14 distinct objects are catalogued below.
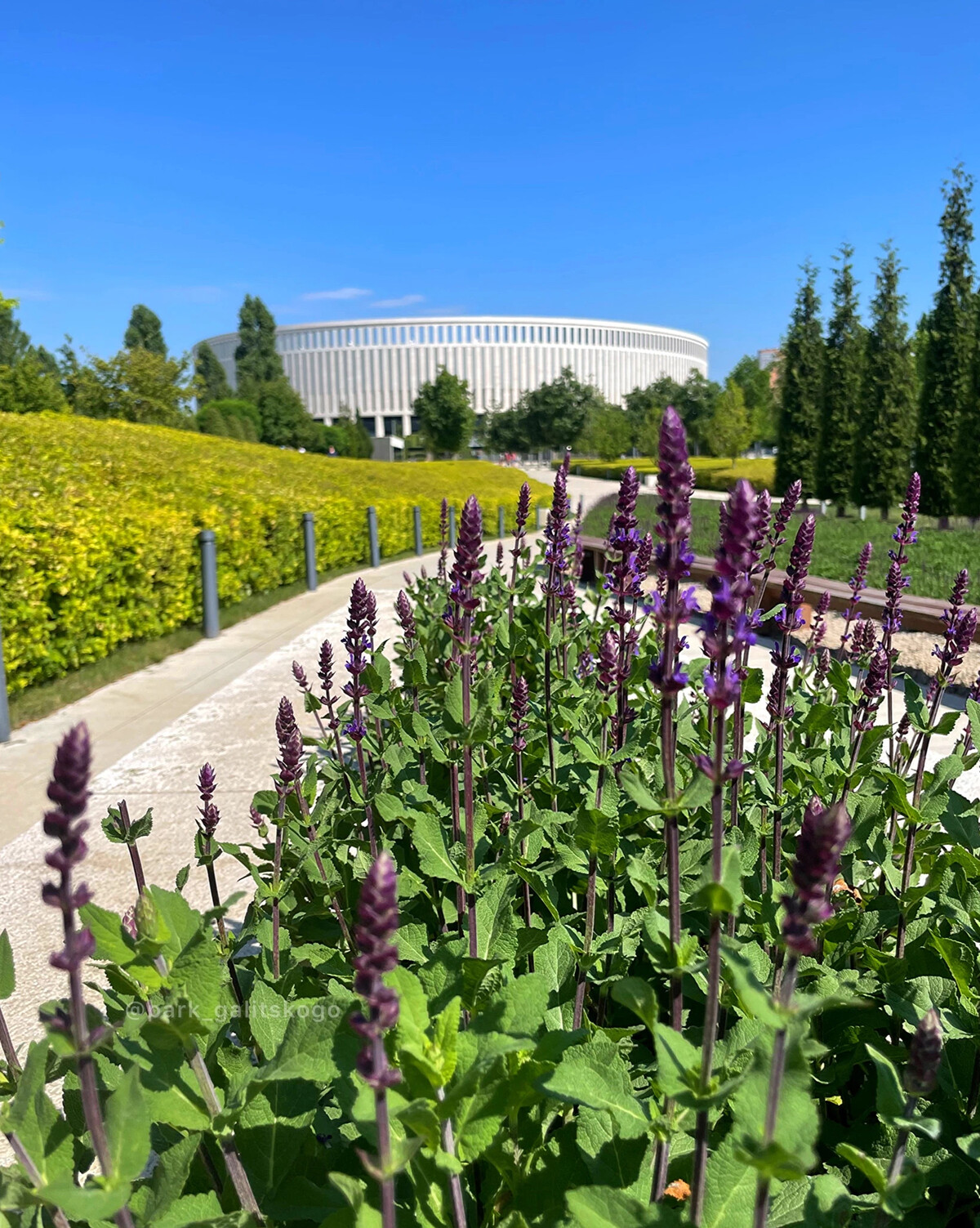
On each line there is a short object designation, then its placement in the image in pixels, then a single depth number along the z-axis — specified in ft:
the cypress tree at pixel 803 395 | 110.63
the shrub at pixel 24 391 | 96.73
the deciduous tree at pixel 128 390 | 122.01
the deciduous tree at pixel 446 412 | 202.49
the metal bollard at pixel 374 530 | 54.39
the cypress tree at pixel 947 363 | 82.17
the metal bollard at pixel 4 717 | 20.79
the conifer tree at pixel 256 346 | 307.78
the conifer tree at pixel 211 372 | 306.51
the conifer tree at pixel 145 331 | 257.14
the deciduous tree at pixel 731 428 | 189.06
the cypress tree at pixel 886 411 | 88.69
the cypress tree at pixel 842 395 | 98.99
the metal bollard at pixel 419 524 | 59.00
